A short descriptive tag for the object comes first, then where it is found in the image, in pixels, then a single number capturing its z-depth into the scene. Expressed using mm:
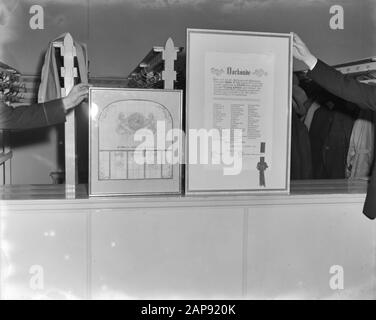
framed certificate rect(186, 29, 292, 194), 1231
